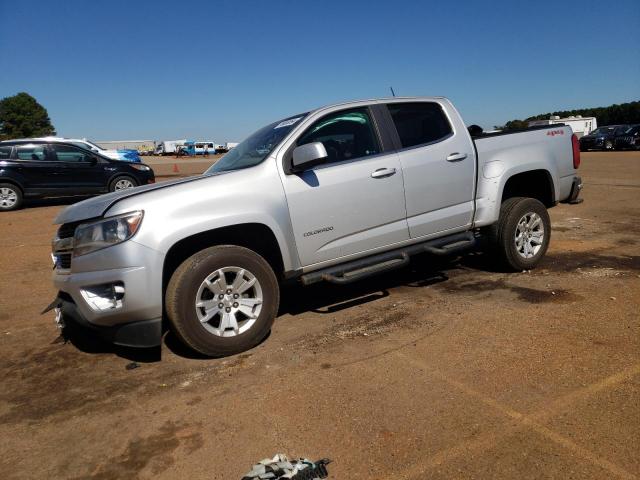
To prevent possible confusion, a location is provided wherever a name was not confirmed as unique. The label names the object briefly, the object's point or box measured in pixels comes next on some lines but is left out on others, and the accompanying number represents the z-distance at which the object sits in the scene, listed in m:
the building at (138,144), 82.46
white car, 22.75
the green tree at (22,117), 105.39
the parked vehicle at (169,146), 82.45
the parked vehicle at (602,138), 29.27
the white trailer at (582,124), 45.38
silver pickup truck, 3.49
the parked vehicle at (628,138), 27.97
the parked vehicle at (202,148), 77.12
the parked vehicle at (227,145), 90.31
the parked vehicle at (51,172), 12.70
